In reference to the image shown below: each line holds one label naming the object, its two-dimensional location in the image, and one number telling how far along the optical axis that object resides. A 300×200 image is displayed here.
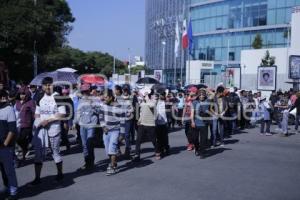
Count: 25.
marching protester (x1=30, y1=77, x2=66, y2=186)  8.46
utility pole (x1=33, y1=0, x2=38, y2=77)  26.64
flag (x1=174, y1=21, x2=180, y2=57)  42.86
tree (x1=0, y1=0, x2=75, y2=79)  24.56
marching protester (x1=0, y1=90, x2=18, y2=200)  7.15
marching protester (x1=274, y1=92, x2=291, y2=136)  17.75
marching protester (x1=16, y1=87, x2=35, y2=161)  10.59
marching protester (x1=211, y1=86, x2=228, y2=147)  14.10
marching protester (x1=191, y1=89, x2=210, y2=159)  12.14
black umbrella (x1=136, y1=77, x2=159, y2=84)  34.47
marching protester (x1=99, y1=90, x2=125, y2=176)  9.57
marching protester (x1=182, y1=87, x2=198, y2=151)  12.93
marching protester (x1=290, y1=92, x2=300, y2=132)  18.52
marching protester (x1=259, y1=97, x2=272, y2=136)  17.59
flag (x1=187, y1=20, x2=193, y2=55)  39.00
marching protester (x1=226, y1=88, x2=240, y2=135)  17.48
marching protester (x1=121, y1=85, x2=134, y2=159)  11.01
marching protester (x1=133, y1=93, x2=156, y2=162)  11.47
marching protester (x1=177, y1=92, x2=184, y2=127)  20.47
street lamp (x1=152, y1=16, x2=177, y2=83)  76.06
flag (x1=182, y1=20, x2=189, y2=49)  38.06
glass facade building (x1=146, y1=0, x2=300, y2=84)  59.44
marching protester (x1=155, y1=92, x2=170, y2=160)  12.05
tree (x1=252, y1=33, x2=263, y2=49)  55.53
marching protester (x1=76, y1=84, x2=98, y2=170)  9.77
